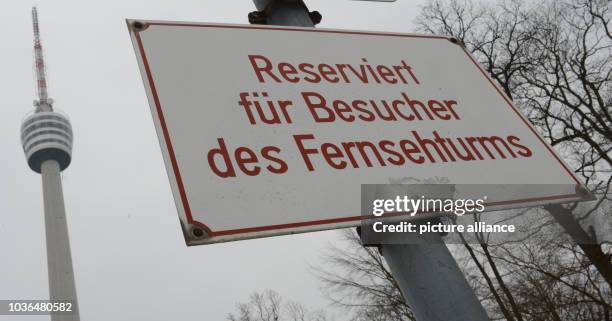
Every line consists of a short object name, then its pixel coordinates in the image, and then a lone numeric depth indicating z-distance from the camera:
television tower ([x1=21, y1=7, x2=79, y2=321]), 52.94
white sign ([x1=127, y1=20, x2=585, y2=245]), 1.22
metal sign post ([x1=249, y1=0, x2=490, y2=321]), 1.22
